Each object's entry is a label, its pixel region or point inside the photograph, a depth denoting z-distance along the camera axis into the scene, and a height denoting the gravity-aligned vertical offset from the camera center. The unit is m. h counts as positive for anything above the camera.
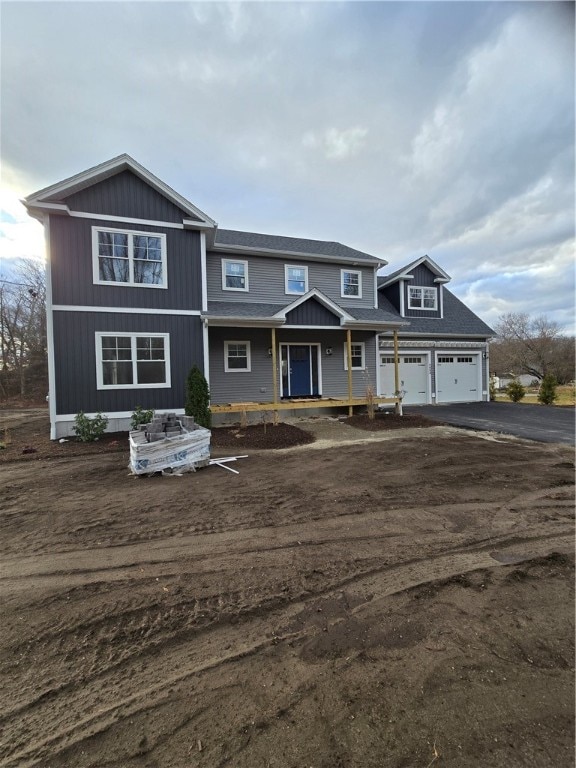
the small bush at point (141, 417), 9.43 -0.83
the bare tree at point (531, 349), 31.84 +2.93
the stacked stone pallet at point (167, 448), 5.85 -1.09
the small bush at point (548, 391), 17.22 -0.66
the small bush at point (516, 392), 18.17 -0.71
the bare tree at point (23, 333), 24.92 +4.29
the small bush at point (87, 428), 8.80 -1.04
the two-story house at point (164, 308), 9.37 +2.46
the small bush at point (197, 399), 9.54 -0.37
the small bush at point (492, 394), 19.60 -0.86
